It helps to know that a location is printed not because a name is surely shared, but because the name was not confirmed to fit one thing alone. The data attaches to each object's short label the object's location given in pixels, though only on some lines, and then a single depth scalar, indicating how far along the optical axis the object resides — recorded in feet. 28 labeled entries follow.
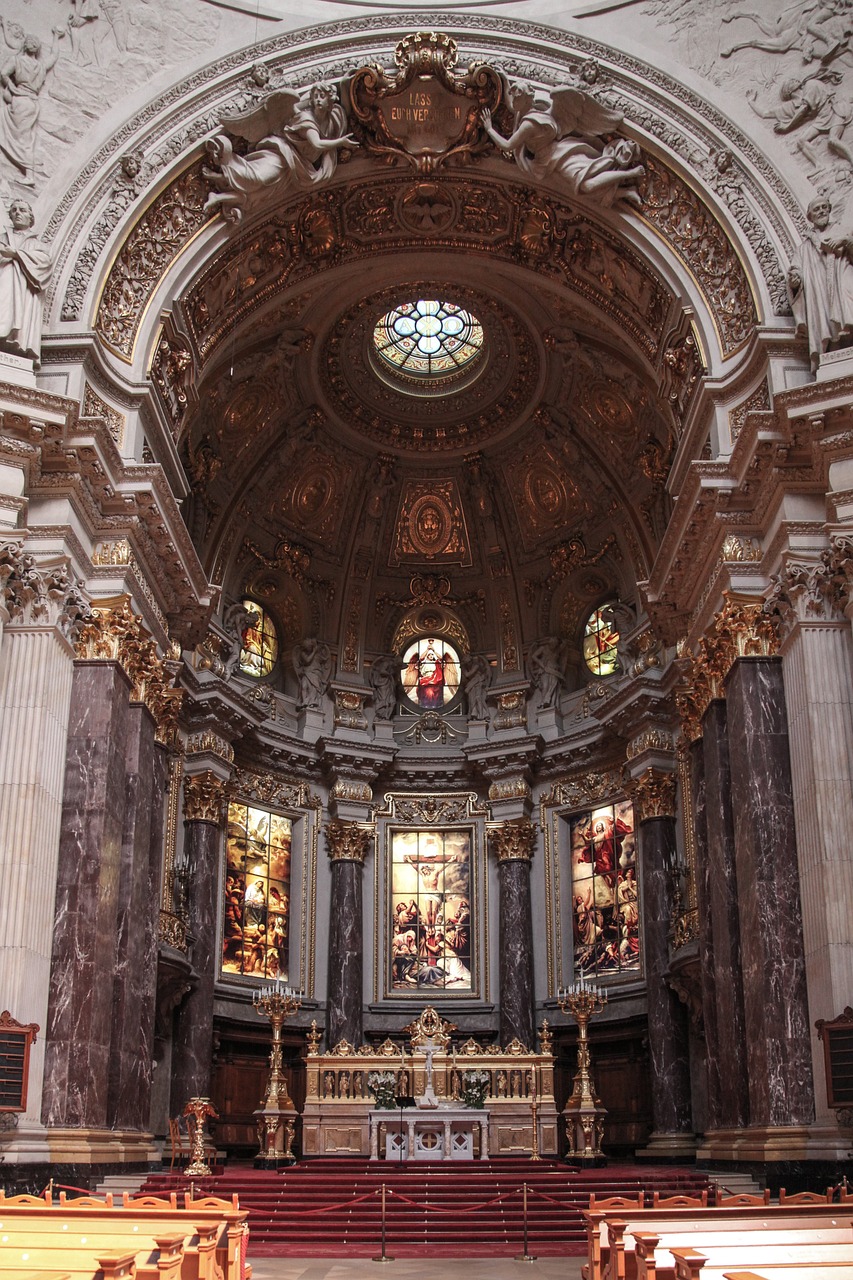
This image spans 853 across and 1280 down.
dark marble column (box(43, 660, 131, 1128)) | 54.13
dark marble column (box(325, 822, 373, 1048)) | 91.40
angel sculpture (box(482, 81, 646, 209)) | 69.51
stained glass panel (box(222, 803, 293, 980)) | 89.66
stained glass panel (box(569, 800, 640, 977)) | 89.40
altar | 63.82
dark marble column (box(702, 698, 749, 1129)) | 58.29
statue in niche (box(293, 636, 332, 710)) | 100.63
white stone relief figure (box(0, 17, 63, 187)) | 63.98
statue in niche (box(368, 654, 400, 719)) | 103.60
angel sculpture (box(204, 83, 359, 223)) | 68.69
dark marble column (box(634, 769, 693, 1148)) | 77.05
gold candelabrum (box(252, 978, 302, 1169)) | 67.26
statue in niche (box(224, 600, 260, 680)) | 94.99
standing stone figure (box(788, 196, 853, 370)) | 58.95
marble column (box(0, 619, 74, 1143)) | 52.08
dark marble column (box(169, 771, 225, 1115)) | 78.43
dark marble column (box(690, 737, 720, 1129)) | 63.67
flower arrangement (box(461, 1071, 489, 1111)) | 66.18
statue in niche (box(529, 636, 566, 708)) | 100.53
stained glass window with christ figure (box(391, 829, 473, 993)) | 96.73
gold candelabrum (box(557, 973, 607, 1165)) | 66.85
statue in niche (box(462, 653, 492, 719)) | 102.94
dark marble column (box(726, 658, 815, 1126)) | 52.60
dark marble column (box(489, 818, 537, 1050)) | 91.15
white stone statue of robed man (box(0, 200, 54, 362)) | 59.16
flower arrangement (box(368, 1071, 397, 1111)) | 66.44
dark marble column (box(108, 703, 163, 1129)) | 60.13
